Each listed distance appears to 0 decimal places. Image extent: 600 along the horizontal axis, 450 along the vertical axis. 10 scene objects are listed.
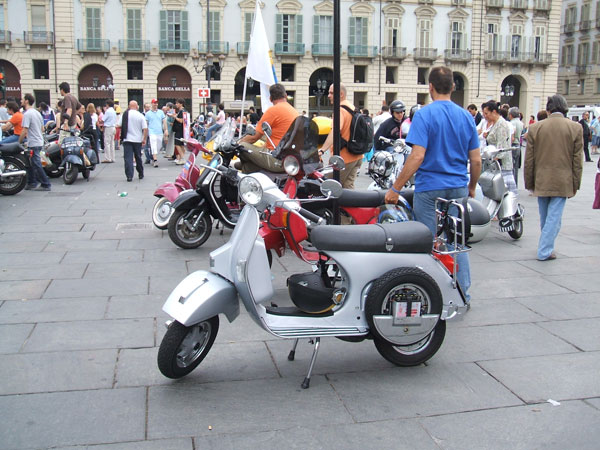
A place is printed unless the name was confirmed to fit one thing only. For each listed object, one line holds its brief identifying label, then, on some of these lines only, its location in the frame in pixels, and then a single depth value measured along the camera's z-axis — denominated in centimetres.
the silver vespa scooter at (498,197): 777
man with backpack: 791
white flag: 896
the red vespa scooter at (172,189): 801
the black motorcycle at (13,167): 1138
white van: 3871
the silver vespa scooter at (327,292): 356
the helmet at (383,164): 824
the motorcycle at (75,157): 1320
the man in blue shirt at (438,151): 450
